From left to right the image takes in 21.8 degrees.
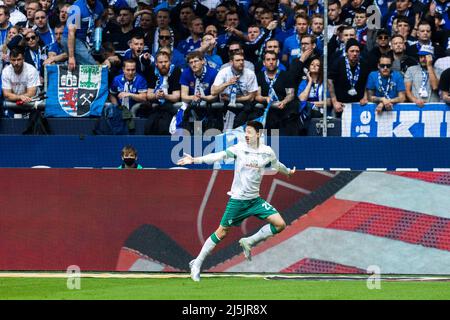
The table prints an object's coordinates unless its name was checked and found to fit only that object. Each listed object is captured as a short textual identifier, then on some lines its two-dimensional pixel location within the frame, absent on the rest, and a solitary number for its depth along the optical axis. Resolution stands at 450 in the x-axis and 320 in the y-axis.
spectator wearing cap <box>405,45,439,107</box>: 17.42
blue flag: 17.41
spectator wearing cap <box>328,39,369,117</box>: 17.44
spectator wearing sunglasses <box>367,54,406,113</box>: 17.44
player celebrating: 14.70
